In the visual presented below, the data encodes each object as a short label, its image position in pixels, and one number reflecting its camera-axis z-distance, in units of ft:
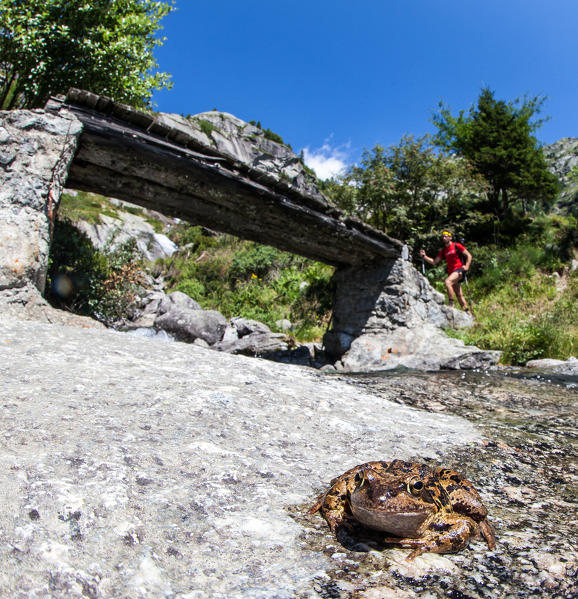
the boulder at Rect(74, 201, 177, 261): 50.60
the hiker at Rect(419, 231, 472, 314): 34.47
